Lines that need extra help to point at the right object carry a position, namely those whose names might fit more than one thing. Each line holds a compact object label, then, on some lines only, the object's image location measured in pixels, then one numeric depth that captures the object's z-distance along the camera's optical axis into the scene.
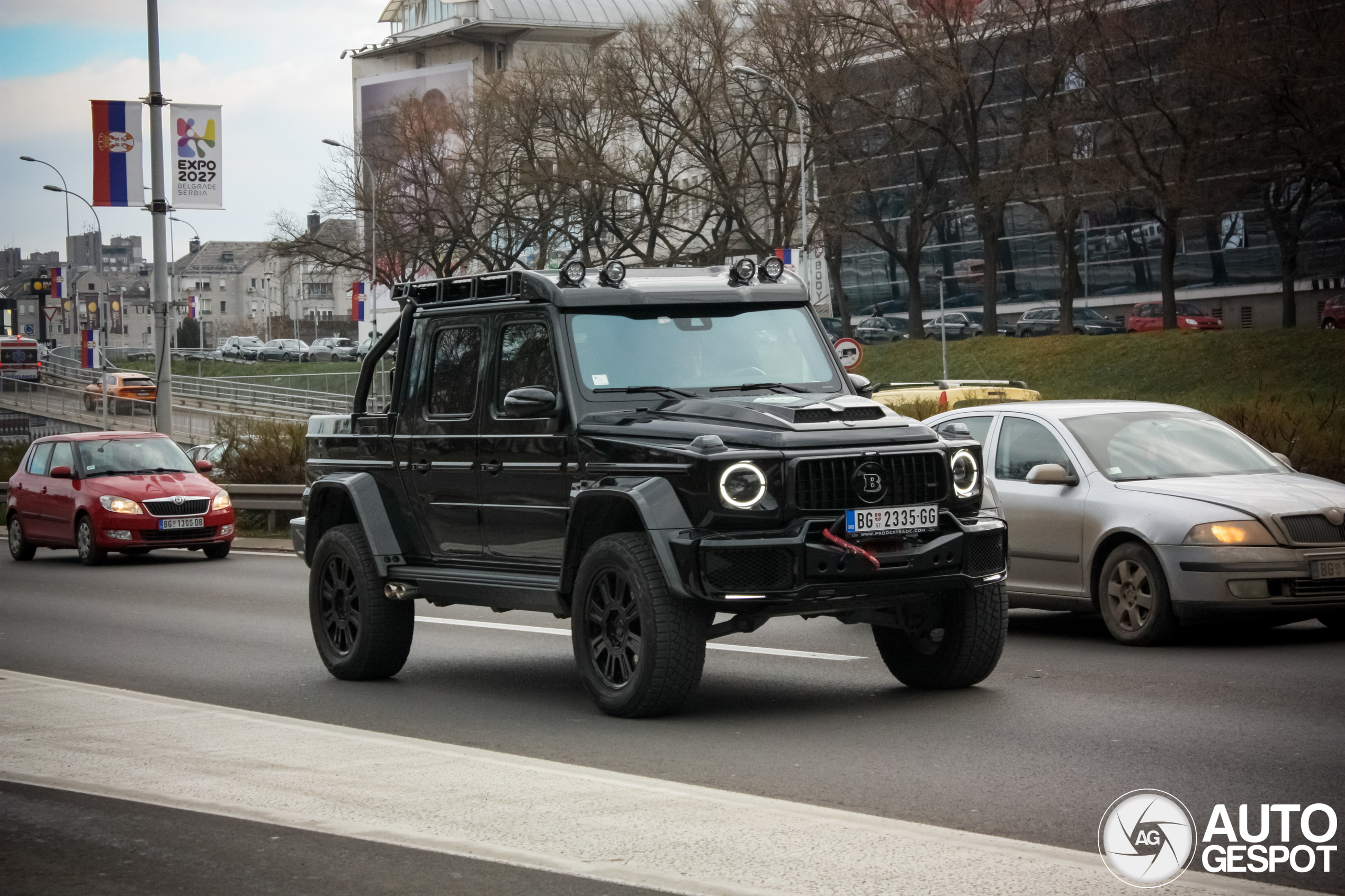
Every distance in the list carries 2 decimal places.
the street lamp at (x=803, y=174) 47.41
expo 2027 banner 29.56
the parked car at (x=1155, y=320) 61.81
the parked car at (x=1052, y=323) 60.72
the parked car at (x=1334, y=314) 52.34
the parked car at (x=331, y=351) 106.81
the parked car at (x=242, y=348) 110.26
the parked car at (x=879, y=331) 69.56
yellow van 21.27
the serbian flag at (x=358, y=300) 66.44
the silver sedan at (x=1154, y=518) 10.16
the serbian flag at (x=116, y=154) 29.03
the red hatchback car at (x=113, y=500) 21.45
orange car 60.62
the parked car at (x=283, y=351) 108.19
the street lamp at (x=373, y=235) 58.72
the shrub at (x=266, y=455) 27.25
